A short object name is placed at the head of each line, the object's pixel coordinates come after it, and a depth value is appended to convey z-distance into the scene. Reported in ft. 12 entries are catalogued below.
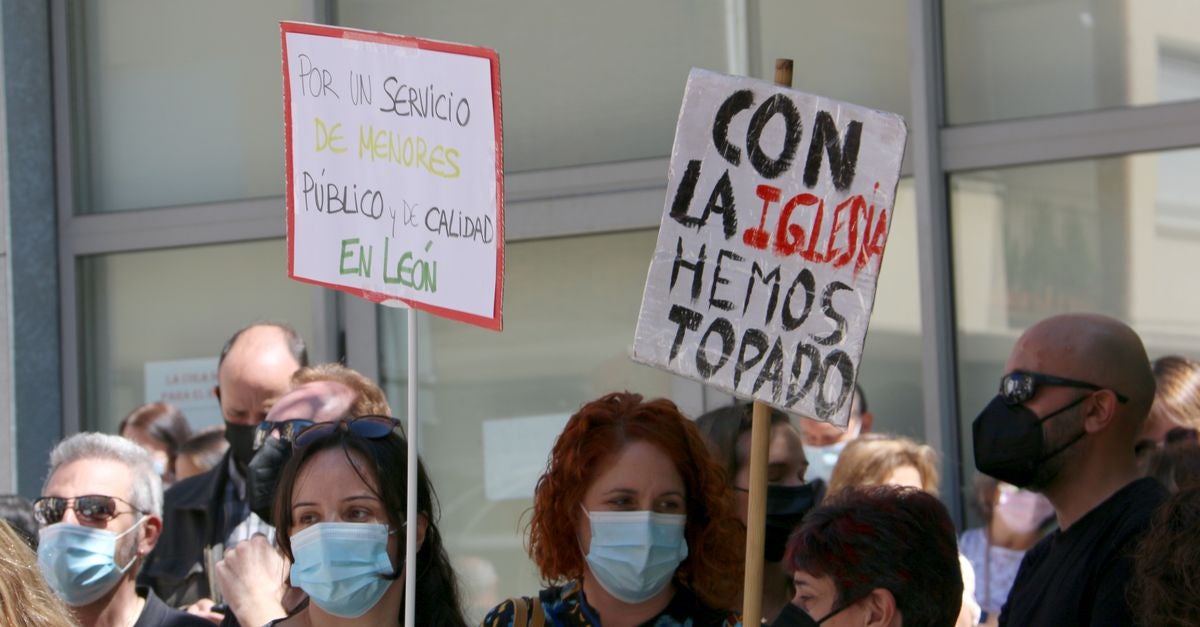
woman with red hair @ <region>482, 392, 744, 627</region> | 22.62
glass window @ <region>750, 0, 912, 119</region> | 41.47
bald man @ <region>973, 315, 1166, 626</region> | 23.36
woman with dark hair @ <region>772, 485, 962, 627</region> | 20.44
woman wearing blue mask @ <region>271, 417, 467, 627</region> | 22.91
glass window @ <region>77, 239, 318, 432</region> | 48.37
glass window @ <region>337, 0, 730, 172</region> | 43.98
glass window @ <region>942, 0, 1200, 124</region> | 38.86
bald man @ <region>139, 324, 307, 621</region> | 33.27
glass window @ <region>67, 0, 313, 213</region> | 48.83
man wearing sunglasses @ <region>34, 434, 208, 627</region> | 27.99
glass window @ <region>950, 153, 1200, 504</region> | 38.32
